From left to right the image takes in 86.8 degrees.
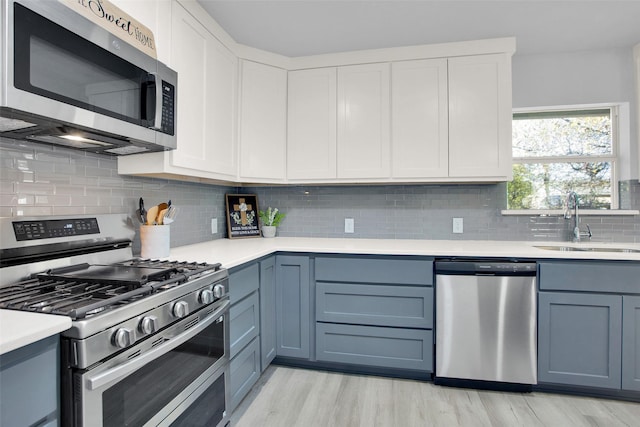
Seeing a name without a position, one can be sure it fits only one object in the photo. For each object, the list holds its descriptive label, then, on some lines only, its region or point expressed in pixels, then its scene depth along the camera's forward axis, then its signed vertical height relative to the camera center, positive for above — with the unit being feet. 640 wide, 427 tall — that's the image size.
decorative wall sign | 4.07 +2.52
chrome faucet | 8.24 -0.06
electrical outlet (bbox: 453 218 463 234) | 8.93 -0.33
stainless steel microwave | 3.26 +1.50
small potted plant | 9.55 -0.25
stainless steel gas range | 3.01 -1.12
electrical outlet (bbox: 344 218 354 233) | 9.52 -0.38
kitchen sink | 7.38 -0.81
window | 8.73 +1.43
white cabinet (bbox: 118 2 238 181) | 5.89 +2.06
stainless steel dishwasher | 6.73 -2.21
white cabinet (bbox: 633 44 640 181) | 8.06 +3.39
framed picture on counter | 9.34 -0.11
